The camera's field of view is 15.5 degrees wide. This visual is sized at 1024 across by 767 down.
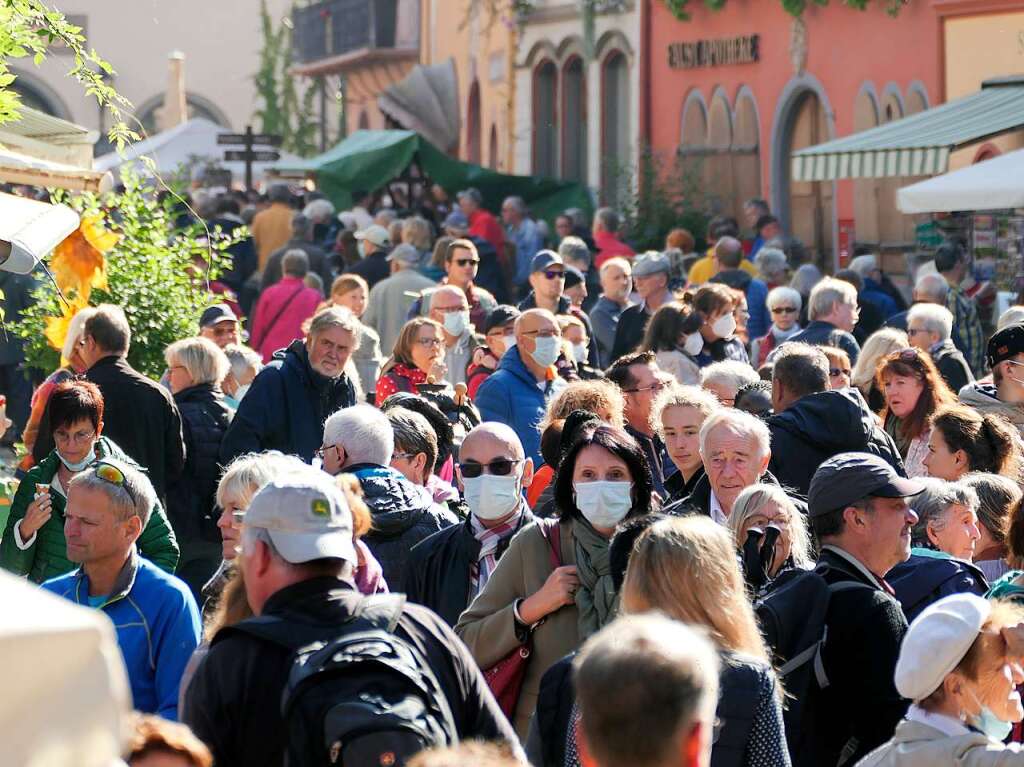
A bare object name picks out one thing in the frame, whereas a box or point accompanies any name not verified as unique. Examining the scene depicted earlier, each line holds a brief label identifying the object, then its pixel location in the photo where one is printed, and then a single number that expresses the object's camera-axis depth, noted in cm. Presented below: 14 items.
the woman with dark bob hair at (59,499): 1295
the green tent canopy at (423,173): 4545
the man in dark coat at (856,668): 969
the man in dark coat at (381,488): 1275
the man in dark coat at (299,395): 1705
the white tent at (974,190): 2519
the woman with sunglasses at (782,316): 2447
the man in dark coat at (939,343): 2054
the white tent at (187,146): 6128
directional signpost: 4950
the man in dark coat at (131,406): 1641
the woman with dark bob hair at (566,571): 1044
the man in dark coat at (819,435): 1535
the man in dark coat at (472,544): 1186
